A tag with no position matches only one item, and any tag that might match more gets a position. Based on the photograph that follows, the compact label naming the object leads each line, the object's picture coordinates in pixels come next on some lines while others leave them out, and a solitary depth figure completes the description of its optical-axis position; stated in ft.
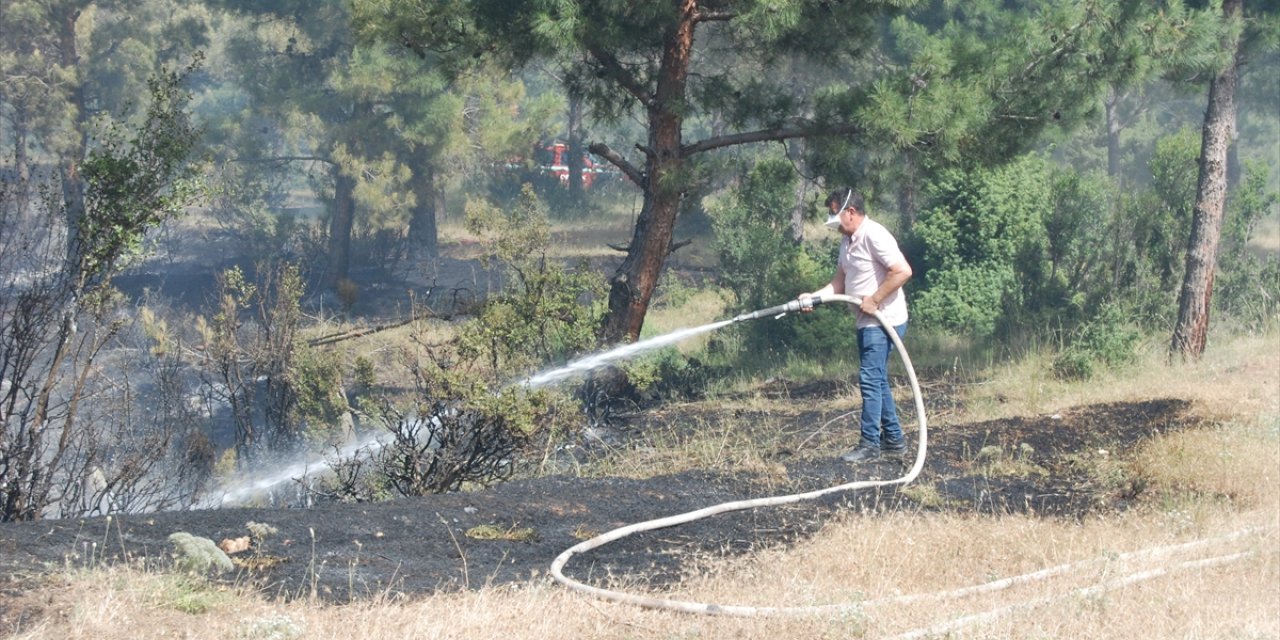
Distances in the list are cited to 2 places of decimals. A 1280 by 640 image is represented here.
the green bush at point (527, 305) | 62.85
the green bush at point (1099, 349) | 86.53
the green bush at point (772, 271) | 116.98
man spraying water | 53.67
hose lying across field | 33.27
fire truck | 245.00
